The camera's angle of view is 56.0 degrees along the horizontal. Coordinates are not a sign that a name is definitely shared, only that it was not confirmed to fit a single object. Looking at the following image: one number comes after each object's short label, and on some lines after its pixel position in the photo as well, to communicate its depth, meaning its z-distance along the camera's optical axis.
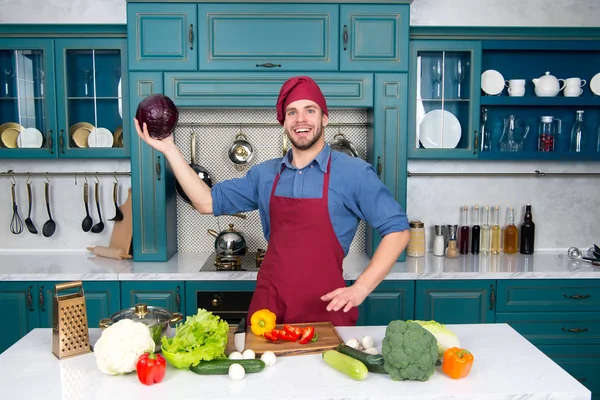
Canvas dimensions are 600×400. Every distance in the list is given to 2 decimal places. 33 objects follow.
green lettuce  1.65
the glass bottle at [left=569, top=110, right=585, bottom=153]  3.79
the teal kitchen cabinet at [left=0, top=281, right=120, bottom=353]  3.29
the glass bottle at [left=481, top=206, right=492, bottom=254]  3.87
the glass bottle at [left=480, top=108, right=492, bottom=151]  3.78
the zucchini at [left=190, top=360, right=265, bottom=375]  1.64
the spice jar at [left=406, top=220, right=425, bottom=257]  3.76
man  2.31
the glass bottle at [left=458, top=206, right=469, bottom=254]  3.86
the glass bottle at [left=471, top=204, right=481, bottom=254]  3.85
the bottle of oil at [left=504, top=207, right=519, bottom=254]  3.88
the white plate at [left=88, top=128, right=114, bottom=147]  3.70
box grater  1.80
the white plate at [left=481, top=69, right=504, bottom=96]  3.73
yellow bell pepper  1.91
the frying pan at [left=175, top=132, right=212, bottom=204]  3.75
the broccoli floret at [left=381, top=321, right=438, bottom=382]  1.56
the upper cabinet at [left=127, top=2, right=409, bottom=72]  3.37
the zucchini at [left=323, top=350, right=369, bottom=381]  1.59
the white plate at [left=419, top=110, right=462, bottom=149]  3.77
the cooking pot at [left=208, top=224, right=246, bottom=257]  3.50
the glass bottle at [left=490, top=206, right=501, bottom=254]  3.86
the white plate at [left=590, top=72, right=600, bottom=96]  3.77
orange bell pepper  1.61
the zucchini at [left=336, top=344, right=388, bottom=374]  1.66
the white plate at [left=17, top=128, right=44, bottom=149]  3.65
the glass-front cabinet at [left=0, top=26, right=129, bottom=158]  3.57
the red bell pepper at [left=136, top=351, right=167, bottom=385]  1.55
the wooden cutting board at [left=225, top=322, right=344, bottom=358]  1.80
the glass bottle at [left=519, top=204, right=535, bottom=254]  3.87
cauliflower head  1.60
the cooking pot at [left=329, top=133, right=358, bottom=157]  3.80
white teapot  3.71
